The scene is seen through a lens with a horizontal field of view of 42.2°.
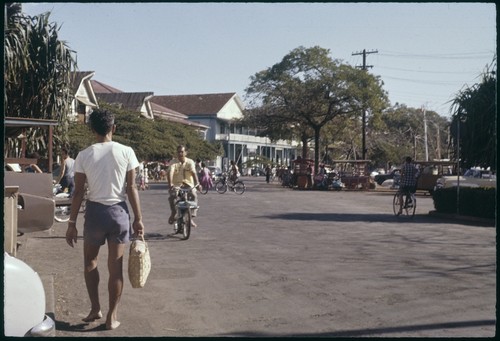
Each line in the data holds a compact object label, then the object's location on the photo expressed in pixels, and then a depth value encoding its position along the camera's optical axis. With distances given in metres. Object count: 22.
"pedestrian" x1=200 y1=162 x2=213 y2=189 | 31.00
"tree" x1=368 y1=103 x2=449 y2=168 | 68.19
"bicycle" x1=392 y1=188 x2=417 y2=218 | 17.91
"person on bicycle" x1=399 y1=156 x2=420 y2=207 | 17.55
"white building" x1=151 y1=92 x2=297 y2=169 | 74.38
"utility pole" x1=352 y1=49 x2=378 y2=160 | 43.23
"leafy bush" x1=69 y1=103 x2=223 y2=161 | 43.19
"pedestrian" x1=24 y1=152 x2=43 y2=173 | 14.51
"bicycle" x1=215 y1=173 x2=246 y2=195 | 30.82
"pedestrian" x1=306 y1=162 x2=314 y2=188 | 39.94
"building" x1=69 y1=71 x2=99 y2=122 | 43.84
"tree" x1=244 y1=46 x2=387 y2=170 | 39.94
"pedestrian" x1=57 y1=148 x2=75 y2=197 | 15.55
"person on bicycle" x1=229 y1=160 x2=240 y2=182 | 31.05
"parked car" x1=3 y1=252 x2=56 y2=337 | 4.19
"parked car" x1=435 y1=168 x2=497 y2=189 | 24.20
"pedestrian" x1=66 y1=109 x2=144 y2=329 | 5.52
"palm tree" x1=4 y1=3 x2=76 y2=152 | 13.78
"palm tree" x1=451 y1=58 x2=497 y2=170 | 17.14
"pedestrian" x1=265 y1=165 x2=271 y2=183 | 50.09
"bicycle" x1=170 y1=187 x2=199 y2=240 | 12.11
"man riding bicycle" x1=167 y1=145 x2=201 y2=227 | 12.36
